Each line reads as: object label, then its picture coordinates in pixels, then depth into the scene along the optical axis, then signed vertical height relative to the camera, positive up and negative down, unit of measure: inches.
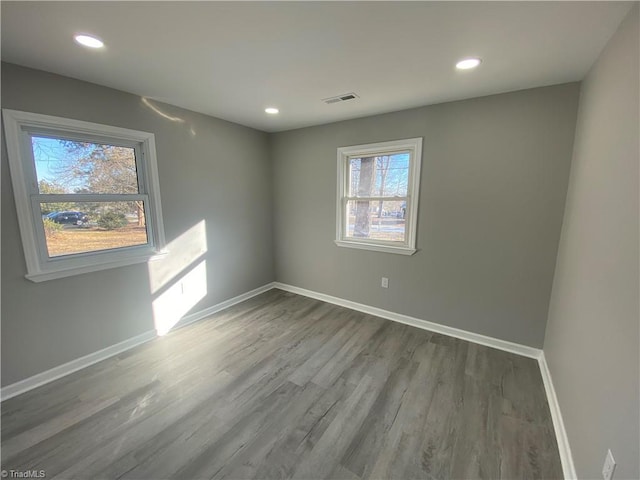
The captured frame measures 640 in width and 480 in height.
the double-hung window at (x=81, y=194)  76.8 +1.7
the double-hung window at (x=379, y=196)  114.7 +2.3
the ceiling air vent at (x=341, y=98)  95.2 +38.0
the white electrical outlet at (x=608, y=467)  40.7 -41.6
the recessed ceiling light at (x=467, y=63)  69.6 +37.3
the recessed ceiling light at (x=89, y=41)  60.2 +36.9
